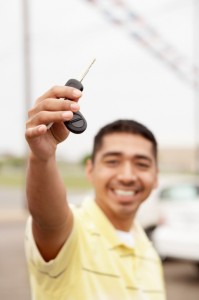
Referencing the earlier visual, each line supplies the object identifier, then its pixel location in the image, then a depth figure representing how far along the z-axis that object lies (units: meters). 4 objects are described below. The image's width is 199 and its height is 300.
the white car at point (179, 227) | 7.60
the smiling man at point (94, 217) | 1.53
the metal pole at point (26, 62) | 18.91
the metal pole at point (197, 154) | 24.09
